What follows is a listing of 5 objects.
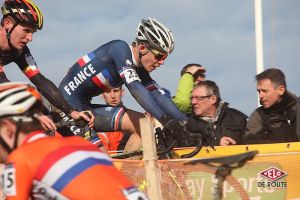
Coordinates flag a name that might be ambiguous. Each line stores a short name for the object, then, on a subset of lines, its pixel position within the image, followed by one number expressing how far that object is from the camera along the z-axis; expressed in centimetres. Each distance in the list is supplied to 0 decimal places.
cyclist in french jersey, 1691
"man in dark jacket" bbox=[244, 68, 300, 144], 1600
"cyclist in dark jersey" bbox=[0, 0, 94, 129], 1557
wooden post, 1415
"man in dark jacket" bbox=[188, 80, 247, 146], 1692
